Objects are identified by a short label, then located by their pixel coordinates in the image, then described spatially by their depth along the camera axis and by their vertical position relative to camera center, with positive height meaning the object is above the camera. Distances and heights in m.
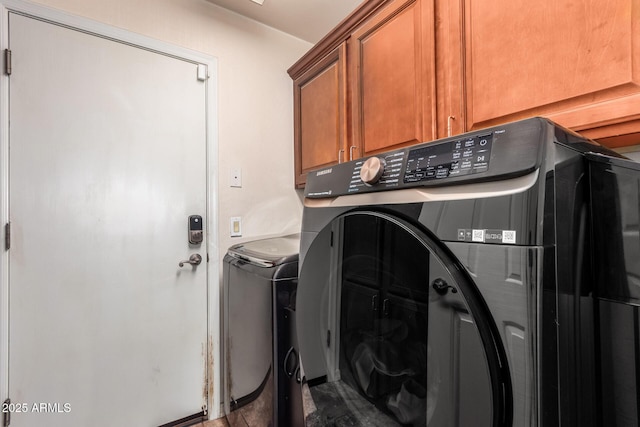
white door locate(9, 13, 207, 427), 1.29 -0.08
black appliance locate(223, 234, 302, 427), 1.08 -0.50
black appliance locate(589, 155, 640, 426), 0.52 -0.13
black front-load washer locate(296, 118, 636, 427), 0.44 -0.13
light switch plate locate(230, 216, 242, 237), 1.80 -0.08
